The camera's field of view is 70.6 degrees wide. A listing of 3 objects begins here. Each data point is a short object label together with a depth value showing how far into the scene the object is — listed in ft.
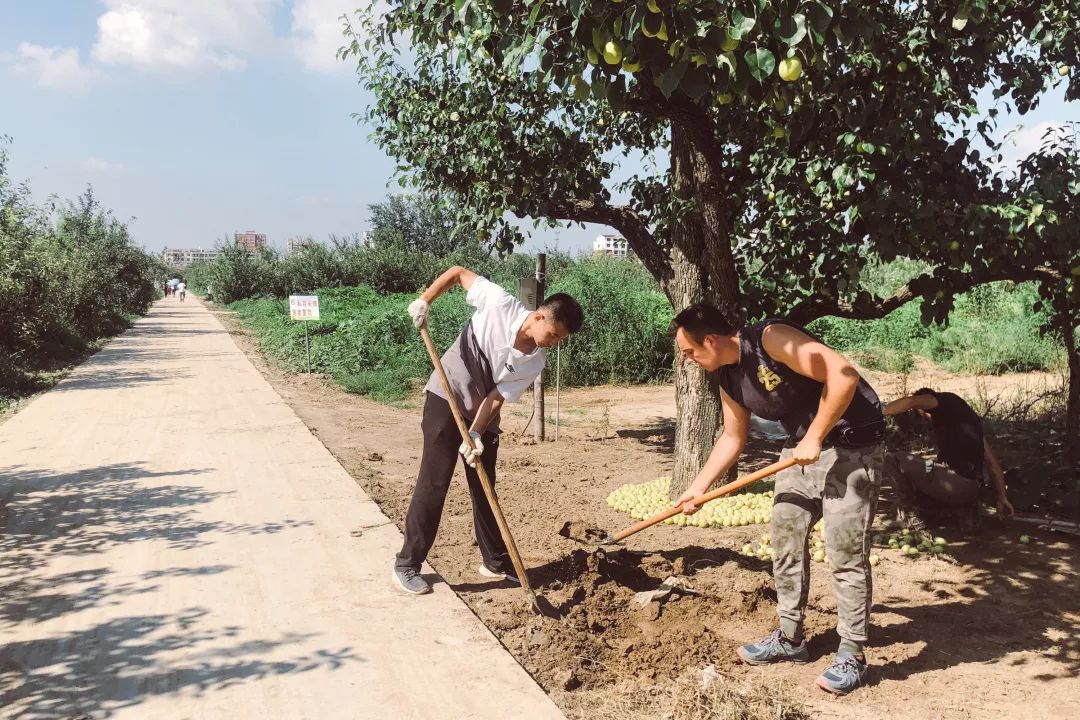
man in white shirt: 12.62
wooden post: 26.84
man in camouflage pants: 10.52
